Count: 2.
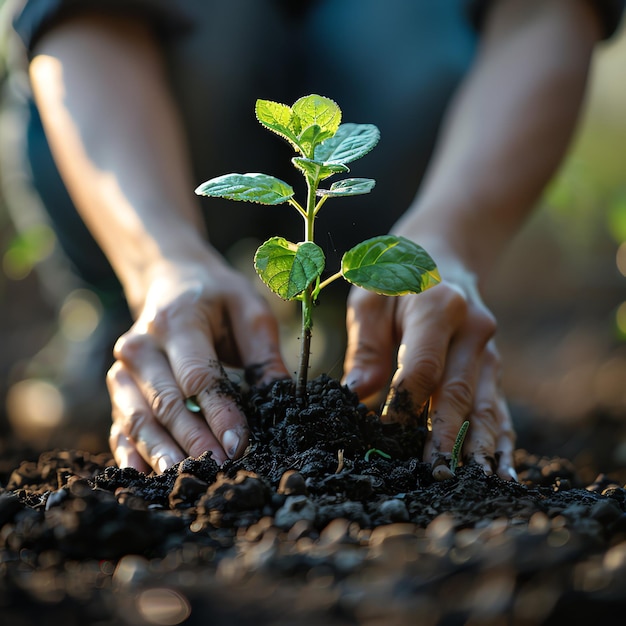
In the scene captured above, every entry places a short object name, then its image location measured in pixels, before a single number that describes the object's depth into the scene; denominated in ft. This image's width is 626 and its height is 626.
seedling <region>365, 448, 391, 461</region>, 3.25
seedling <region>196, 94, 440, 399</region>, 3.10
